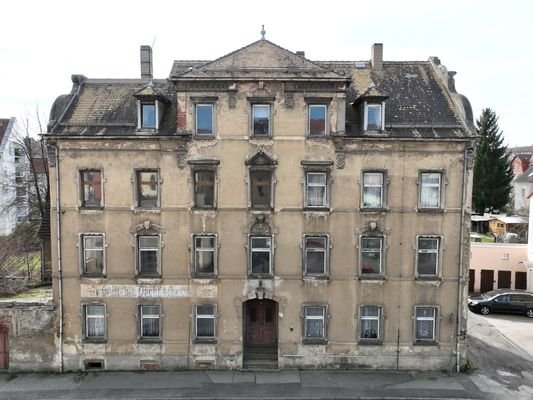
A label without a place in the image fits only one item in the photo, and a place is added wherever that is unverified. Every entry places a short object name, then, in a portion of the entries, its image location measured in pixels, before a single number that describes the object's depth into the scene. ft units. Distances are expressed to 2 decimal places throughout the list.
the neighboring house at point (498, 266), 98.53
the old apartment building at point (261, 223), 58.49
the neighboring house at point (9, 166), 151.12
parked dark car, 86.79
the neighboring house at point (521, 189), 189.03
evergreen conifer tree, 166.81
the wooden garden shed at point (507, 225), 137.49
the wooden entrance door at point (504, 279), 98.94
